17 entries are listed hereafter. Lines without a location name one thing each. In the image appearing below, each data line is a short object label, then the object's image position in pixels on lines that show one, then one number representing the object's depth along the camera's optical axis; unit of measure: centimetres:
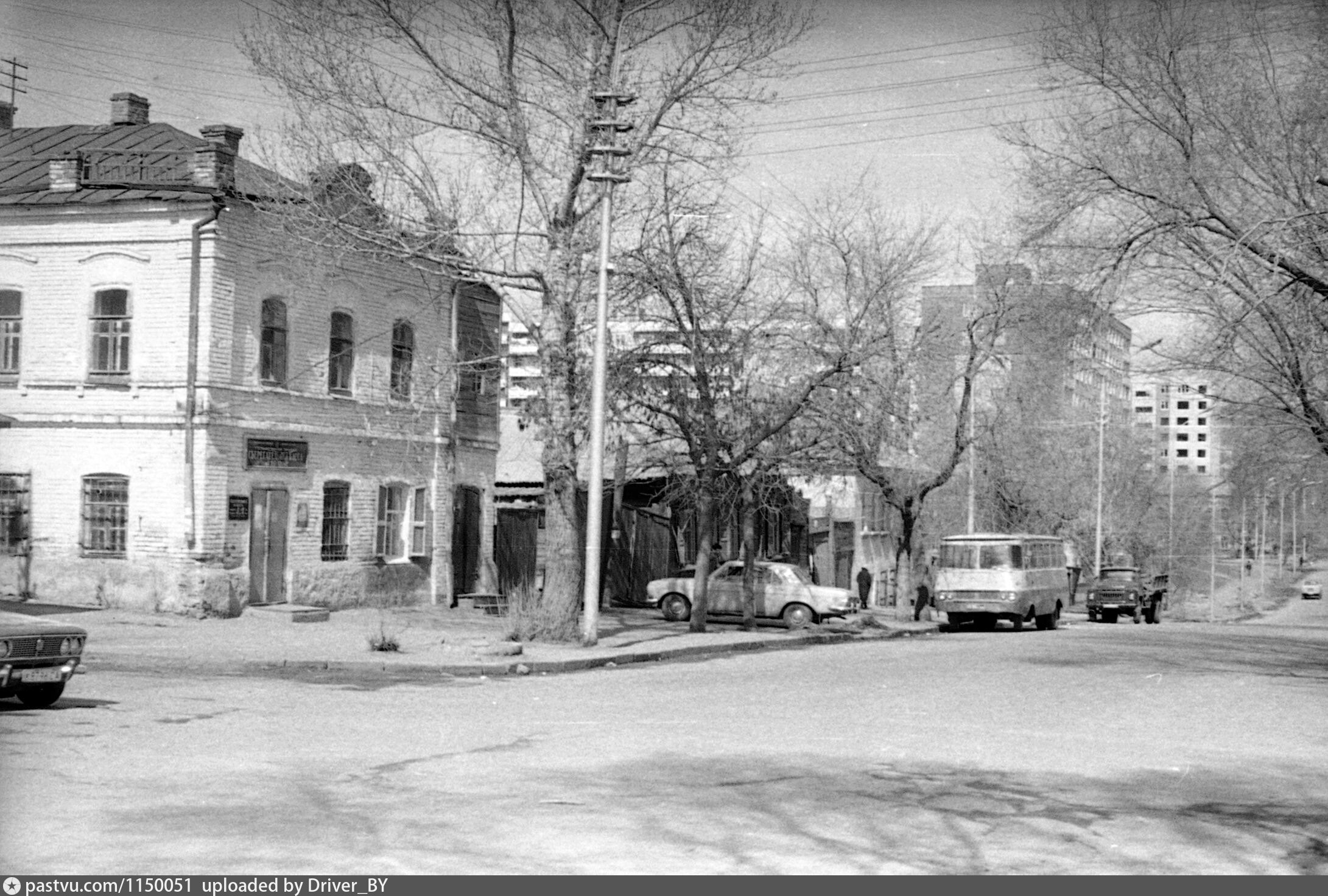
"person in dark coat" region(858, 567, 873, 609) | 5209
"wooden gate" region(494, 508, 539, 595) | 3788
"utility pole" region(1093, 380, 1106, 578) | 6288
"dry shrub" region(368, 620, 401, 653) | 2253
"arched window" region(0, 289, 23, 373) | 2777
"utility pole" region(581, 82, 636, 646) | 2389
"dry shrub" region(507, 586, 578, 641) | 2545
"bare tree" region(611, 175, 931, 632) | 2864
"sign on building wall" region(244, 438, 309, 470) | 2805
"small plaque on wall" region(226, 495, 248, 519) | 2741
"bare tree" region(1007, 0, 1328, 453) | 2556
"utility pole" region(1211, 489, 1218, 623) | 8612
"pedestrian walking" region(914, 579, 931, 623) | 4684
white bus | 4003
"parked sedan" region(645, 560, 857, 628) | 3591
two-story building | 2684
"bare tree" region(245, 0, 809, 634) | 2528
